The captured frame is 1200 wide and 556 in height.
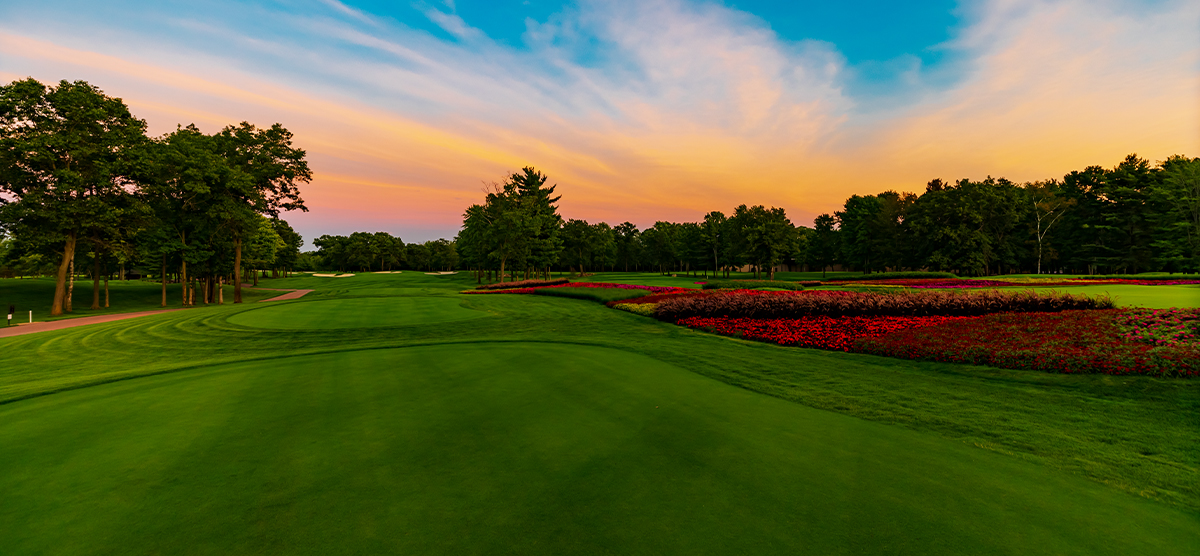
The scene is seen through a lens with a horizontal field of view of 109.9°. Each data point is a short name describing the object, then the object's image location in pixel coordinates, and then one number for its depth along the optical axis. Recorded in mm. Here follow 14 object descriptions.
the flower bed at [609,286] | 27253
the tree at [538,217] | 46281
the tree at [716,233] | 73312
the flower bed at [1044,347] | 7352
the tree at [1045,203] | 51719
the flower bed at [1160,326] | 8547
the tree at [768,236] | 56781
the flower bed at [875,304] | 14914
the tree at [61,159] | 25125
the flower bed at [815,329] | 11531
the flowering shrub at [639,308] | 19702
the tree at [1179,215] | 36844
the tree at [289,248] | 77562
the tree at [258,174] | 35125
